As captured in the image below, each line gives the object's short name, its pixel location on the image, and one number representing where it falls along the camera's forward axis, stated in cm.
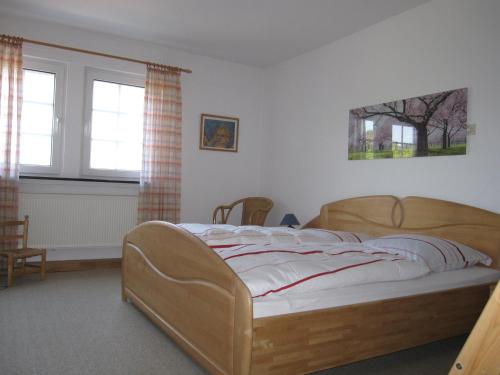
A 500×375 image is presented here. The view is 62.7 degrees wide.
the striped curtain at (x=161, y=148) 460
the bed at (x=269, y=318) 178
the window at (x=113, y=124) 454
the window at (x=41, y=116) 425
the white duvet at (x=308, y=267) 189
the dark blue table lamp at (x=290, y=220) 446
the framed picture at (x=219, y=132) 515
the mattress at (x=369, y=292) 181
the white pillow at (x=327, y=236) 316
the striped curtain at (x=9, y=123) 392
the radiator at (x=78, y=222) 417
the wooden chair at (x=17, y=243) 374
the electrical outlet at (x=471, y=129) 305
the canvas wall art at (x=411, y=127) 317
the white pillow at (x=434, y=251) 255
